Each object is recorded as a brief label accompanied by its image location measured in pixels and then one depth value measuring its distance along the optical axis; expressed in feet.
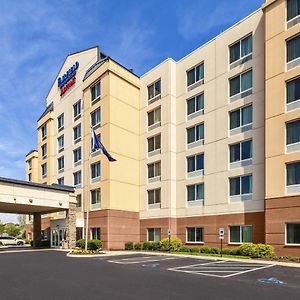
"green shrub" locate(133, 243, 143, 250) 111.08
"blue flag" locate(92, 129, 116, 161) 93.20
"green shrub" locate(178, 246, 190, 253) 100.59
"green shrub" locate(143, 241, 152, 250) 108.58
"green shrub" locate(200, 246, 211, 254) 93.40
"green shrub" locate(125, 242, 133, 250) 112.47
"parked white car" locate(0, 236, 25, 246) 180.34
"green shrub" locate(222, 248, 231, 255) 88.32
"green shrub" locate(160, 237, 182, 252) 101.96
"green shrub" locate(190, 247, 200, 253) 97.17
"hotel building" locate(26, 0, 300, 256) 81.76
